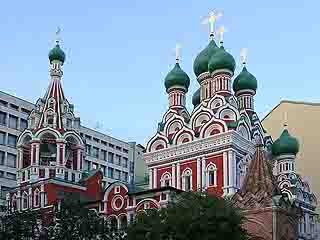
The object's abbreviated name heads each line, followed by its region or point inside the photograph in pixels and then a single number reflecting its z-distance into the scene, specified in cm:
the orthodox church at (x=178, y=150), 4141
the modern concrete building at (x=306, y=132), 5575
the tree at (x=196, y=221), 2770
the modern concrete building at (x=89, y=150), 5941
